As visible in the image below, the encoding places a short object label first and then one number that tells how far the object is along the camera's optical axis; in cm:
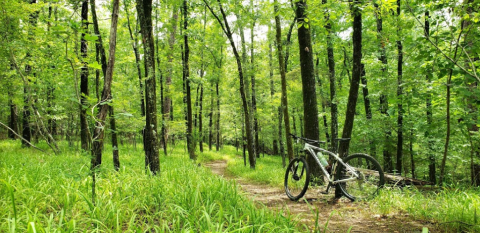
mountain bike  406
